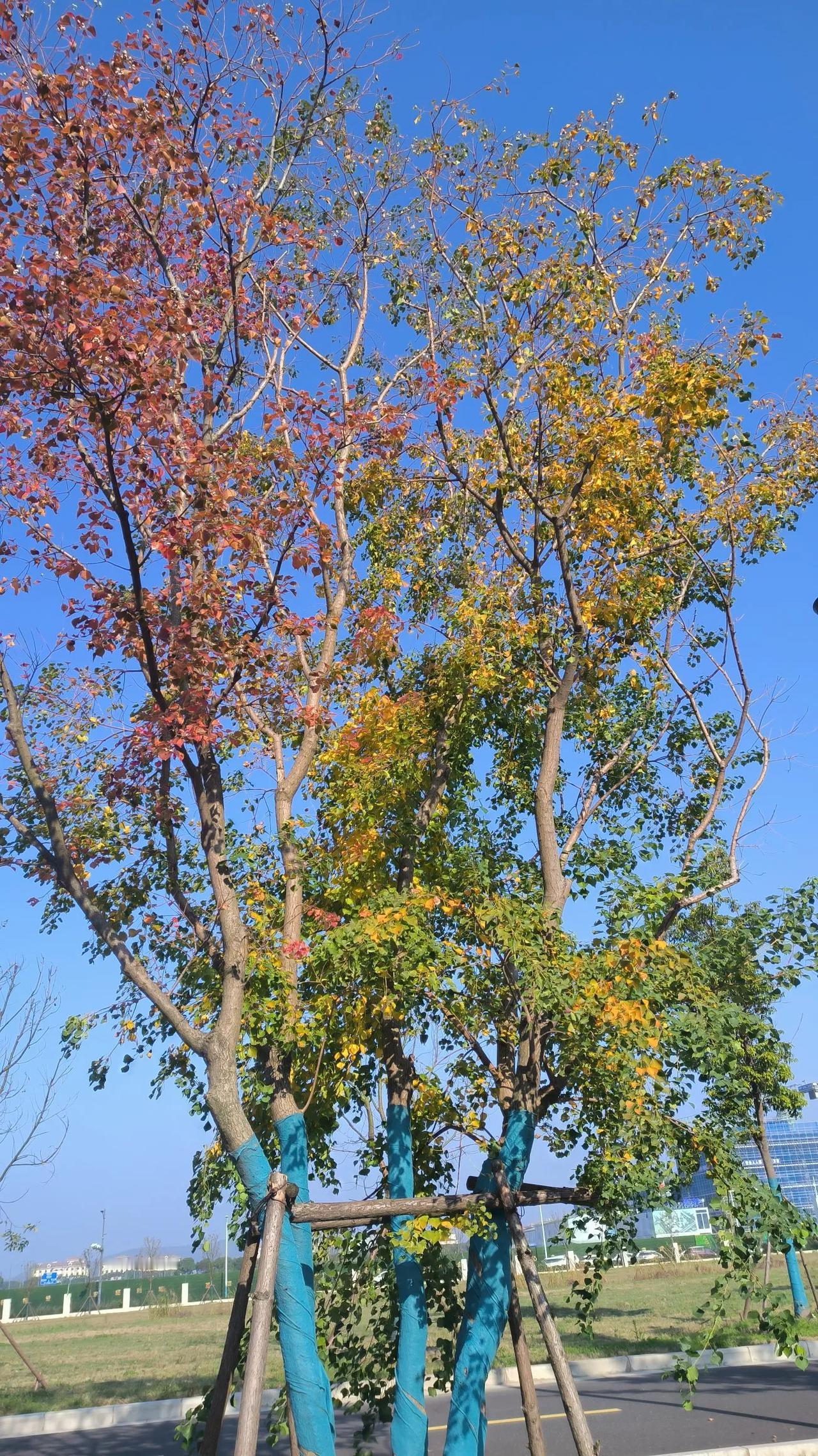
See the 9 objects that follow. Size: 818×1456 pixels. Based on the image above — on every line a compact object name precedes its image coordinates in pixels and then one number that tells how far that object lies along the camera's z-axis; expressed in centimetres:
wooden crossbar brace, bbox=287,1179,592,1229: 651
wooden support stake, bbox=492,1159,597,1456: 599
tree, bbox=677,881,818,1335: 658
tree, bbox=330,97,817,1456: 853
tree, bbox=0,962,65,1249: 2050
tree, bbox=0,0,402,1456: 572
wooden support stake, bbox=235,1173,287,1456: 445
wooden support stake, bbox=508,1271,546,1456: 699
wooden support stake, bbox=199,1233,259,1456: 661
